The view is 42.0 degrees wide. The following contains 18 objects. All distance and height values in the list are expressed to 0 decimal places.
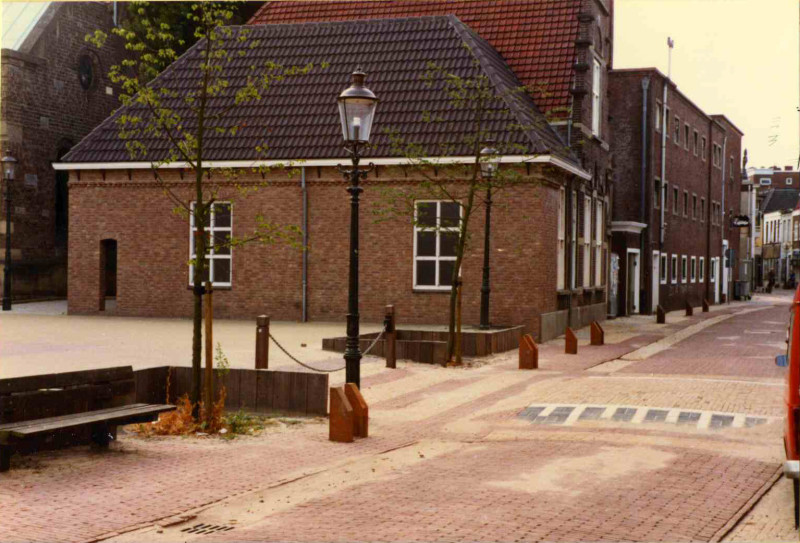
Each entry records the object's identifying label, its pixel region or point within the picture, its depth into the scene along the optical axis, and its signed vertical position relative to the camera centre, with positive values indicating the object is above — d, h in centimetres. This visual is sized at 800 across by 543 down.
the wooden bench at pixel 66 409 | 942 -143
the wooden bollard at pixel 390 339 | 1852 -126
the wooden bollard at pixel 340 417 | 1141 -164
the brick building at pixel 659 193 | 4170 +349
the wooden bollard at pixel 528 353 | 1933 -156
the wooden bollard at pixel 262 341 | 1677 -120
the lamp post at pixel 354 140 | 1291 +162
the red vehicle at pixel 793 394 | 784 -93
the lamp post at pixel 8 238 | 3265 +83
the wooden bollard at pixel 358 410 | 1177 -162
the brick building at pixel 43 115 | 3578 +535
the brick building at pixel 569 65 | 3116 +634
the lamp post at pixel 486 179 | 2116 +187
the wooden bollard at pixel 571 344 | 2292 -164
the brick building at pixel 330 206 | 2733 +172
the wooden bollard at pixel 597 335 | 2538 -158
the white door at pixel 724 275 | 6038 -22
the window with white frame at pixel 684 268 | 5003 +14
